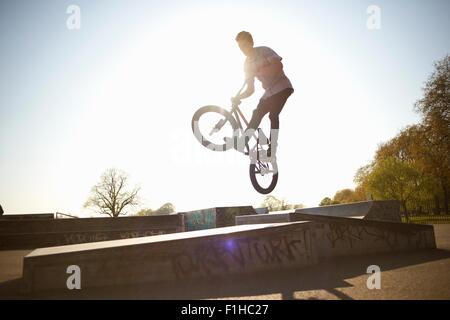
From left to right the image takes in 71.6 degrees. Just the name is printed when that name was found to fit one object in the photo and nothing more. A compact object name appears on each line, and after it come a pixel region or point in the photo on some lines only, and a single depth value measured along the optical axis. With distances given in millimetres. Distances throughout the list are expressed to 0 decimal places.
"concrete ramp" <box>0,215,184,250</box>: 23609
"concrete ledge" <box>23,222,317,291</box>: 6273
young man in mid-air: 6484
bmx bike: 7090
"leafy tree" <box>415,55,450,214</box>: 28906
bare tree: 57247
